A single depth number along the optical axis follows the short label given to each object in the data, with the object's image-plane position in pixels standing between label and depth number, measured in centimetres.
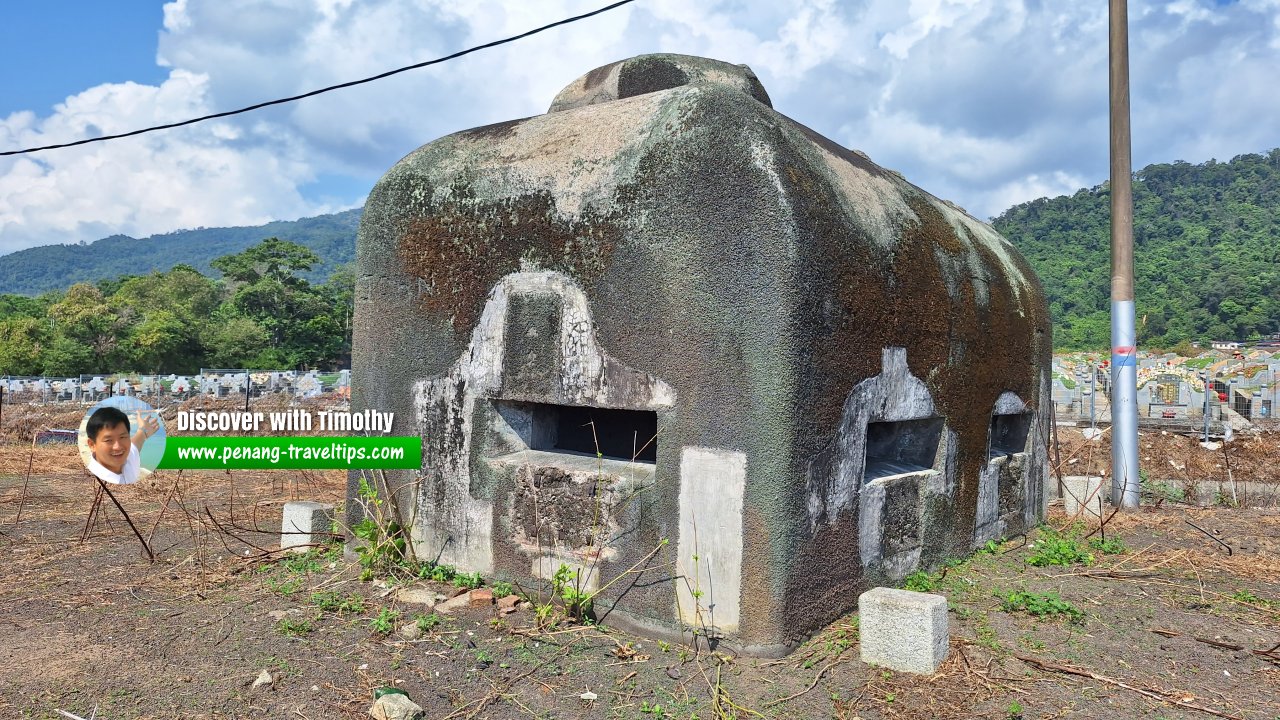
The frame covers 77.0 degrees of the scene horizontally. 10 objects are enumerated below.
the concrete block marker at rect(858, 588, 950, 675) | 350
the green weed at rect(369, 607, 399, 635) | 404
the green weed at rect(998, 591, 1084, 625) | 434
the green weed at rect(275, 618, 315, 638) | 404
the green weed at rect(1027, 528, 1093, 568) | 549
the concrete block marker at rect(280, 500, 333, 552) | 564
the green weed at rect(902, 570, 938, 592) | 462
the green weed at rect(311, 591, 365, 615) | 436
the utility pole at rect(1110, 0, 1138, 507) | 762
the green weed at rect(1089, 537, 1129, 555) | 586
